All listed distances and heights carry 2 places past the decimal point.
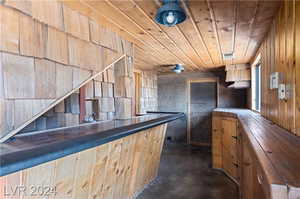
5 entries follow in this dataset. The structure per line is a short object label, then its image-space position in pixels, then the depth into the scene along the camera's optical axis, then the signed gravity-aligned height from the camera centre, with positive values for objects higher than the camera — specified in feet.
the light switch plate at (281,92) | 4.93 +0.18
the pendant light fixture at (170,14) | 4.53 +2.06
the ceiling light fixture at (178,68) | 13.77 +2.26
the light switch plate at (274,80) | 5.56 +0.56
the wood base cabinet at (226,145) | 9.79 -2.54
